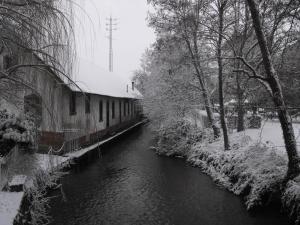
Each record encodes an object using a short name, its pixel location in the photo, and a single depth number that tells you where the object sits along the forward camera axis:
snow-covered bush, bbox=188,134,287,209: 9.77
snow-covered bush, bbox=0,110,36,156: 9.78
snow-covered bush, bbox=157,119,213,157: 19.03
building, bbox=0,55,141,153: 3.63
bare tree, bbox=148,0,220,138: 15.07
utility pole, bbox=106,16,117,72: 47.52
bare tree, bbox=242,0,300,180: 8.80
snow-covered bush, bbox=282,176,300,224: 8.12
